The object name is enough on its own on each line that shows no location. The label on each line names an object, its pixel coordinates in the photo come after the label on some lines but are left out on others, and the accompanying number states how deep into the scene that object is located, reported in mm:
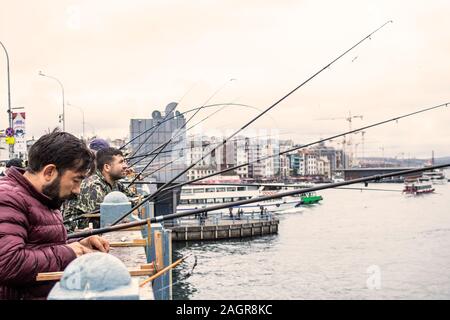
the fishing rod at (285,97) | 6216
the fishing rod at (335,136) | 5719
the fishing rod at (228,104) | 9683
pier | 57406
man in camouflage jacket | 6309
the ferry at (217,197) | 75725
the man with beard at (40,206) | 2834
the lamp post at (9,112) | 28259
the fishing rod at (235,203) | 3982
